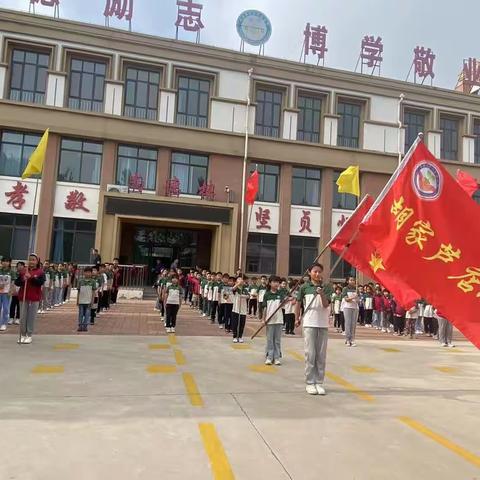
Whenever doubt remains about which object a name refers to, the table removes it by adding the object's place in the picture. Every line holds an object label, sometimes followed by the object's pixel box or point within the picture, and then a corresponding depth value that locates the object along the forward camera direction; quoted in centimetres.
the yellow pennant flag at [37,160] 1157
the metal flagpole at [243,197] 2644
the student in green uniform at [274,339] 873
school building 2442
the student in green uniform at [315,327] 684
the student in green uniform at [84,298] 1189
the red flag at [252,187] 2395
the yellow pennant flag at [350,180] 1697
